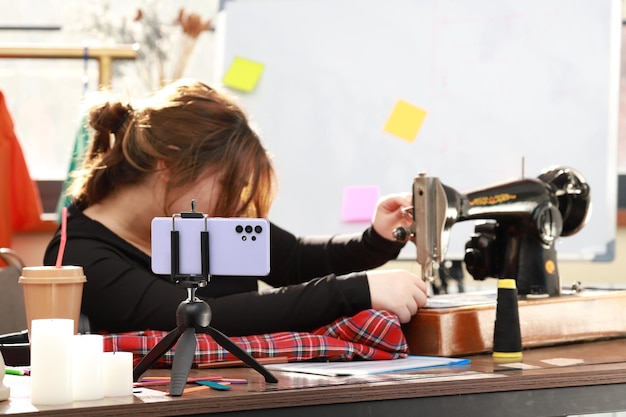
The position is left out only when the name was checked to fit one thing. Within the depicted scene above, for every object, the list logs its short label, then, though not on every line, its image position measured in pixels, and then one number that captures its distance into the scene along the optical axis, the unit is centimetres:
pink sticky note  462
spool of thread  295
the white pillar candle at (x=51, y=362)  251
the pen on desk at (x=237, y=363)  285
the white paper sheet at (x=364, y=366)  277
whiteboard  459
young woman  301
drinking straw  277
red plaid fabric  286
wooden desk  252
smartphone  272
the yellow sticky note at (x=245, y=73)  470
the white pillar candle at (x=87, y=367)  254
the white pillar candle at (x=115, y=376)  257
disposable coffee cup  281
